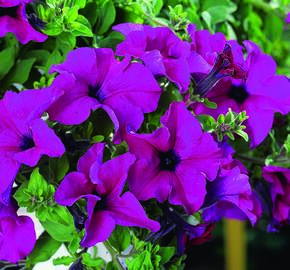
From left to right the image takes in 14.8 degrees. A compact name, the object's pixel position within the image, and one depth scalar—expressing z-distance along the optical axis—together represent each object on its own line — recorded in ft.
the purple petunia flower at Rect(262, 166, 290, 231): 2.60
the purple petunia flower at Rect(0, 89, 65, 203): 2.27
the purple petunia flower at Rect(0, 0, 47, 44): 2.39
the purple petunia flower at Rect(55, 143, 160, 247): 2.26
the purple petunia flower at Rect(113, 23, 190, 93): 2.39
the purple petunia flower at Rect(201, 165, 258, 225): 2.38
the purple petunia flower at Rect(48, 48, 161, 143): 2.33
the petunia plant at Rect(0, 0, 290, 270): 2.30
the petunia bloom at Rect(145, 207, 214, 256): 2.49
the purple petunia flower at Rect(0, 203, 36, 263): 2.40
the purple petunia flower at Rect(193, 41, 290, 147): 2.52
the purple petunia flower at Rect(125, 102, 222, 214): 2.32
